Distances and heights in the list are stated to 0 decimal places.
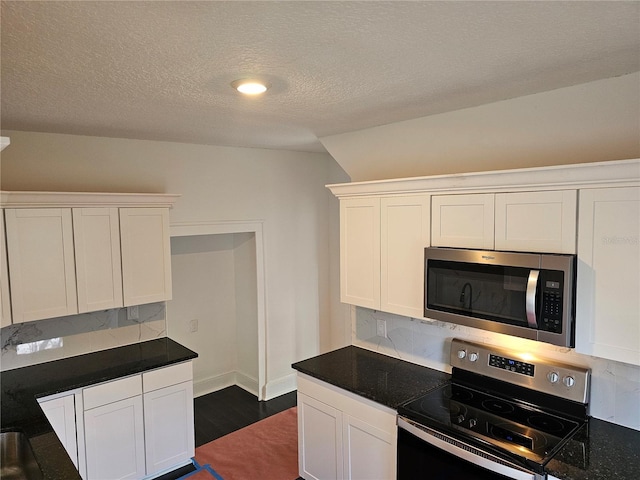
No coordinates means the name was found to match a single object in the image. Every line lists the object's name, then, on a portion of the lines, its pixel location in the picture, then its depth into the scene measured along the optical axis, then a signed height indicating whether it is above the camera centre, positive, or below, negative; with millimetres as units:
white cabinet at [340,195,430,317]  2529 -230
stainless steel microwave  1893 -386
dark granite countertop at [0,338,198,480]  1905 -1031
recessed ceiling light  1888 +596
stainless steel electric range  1888 -1033
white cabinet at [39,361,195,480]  2670 -1384
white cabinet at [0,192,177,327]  2633 -228
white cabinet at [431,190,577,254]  1928 -39
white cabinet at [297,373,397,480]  2377 -1326
